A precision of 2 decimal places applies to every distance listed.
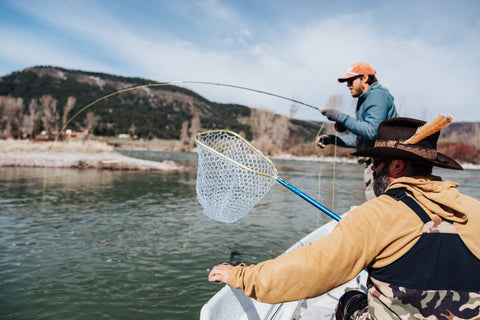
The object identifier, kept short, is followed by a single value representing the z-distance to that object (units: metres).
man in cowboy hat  1.41
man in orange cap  3.43
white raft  2.53
